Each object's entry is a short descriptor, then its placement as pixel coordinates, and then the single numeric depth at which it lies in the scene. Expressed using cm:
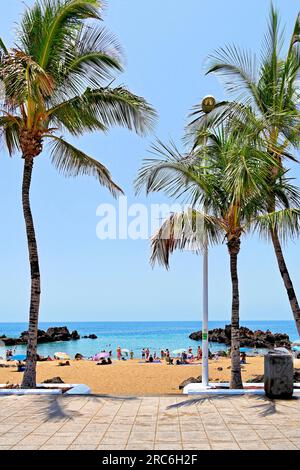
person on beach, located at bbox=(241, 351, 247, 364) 2676
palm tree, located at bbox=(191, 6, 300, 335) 1171
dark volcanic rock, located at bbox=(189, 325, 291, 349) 5515
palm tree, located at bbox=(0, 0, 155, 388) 1125
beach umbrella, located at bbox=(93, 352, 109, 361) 3399
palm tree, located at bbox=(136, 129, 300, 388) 1138
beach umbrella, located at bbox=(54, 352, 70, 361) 3458
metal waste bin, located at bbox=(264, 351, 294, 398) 990
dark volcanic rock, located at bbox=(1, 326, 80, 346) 7144
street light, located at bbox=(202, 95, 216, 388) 1166
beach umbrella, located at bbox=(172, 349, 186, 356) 3703
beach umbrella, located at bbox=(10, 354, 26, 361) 3359
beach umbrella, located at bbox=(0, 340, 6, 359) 3905
